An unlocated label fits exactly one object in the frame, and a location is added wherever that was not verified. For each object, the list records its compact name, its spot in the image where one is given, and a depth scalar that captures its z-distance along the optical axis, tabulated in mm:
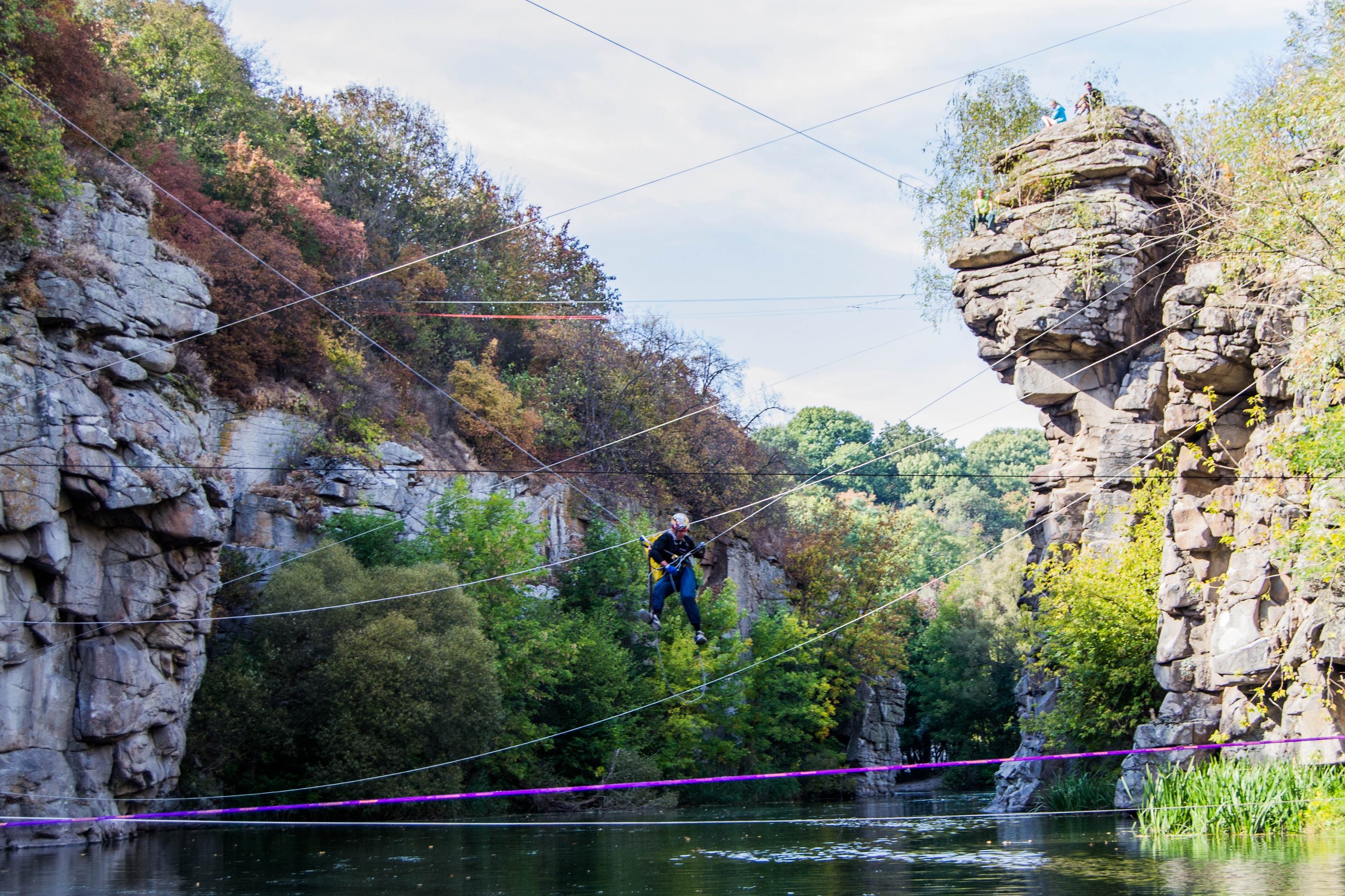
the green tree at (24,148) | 22594
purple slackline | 14579
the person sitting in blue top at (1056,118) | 29188
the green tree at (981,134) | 32250
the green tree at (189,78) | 36594
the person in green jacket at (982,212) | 29234
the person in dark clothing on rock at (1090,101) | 29047
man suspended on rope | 19781
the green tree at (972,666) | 49156
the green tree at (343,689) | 27828
